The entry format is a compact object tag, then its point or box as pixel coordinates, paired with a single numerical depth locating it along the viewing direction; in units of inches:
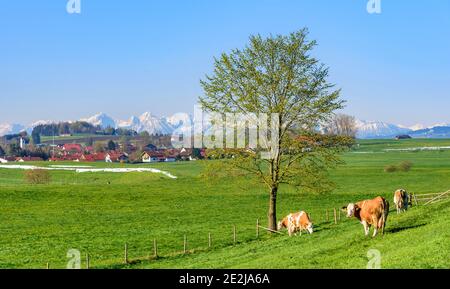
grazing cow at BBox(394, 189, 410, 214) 1695.4
